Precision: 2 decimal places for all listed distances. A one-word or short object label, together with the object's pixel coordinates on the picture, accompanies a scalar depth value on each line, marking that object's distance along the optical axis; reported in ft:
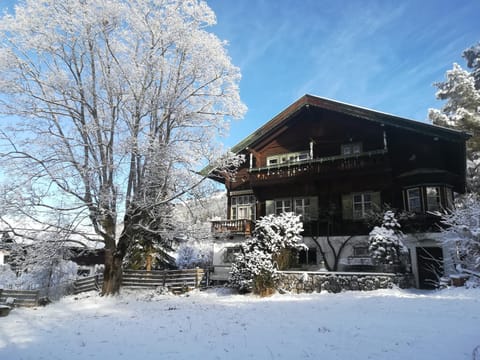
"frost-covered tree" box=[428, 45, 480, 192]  90.74
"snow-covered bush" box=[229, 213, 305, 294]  50.98
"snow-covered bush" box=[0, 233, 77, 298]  46.73
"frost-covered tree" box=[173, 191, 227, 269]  53.26
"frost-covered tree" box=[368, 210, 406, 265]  54.34
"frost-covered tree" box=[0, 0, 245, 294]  46.19
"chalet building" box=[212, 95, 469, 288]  62.23
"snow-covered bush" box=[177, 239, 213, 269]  88.49
